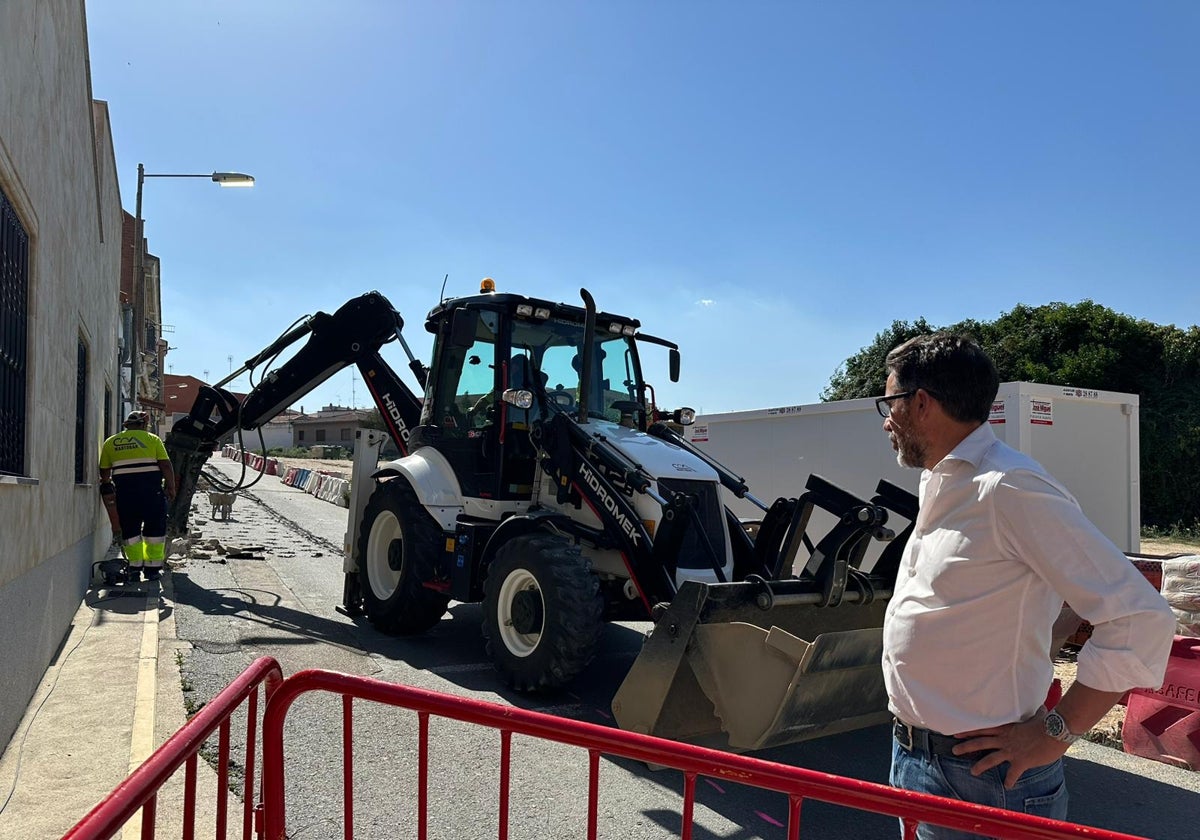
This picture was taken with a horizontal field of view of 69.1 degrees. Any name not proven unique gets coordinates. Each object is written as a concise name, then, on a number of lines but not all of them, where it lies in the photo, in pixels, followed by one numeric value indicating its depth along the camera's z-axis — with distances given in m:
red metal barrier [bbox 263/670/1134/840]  1.86
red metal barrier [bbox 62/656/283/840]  1.66
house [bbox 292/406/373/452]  99.81
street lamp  13.67
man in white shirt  1.90
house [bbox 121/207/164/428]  22.56
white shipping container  9.00
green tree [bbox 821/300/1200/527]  22.59
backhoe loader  4.45
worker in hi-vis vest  9.27
